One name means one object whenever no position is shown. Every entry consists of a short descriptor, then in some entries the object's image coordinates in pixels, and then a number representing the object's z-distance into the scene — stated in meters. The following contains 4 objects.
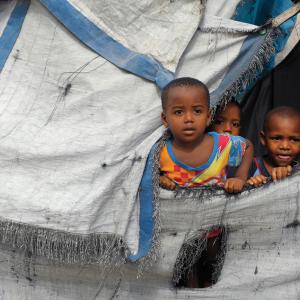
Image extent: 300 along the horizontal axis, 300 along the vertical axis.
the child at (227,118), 5.66
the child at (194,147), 4.65
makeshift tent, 4.49
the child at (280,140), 5.05
